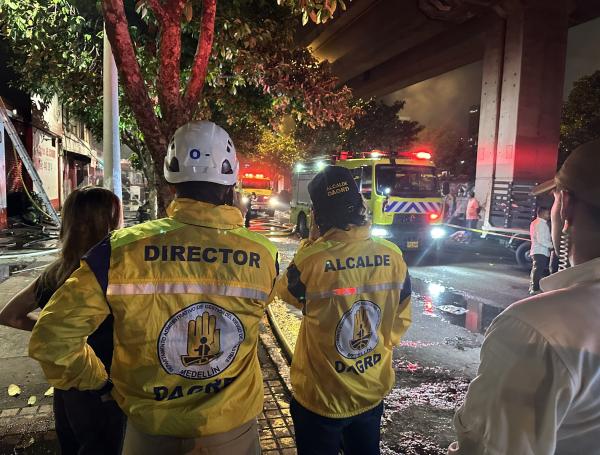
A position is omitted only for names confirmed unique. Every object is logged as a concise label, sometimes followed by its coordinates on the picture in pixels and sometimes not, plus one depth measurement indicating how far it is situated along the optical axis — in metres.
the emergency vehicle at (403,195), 11.59
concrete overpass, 18.64
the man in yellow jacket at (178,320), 1.53
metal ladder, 13.44
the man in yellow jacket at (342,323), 2.19
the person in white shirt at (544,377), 1.02
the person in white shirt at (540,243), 8.26
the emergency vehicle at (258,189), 26.09
